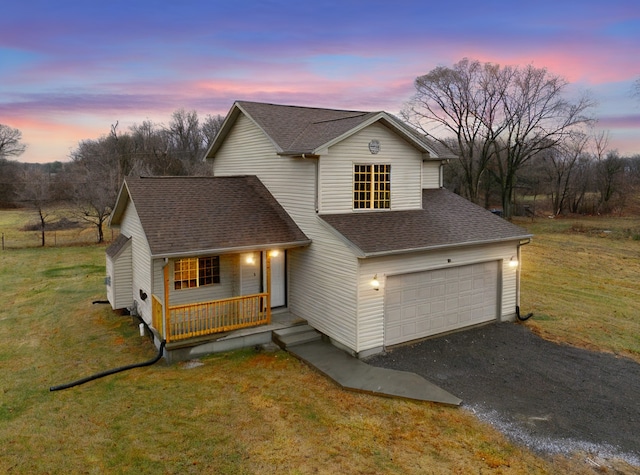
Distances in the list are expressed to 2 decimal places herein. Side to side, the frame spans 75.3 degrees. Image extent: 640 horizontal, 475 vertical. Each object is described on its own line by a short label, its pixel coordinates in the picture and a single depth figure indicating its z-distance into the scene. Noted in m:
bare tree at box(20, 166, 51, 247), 27.66
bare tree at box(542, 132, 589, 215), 44.92
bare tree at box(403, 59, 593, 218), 35.25
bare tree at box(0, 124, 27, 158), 57.59
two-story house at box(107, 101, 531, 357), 10.18
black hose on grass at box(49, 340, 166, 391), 8.76
